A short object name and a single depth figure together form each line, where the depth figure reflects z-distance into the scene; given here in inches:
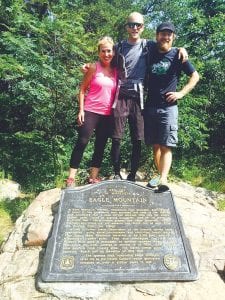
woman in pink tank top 125.8
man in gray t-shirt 122.3
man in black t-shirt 122.6
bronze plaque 93.2
